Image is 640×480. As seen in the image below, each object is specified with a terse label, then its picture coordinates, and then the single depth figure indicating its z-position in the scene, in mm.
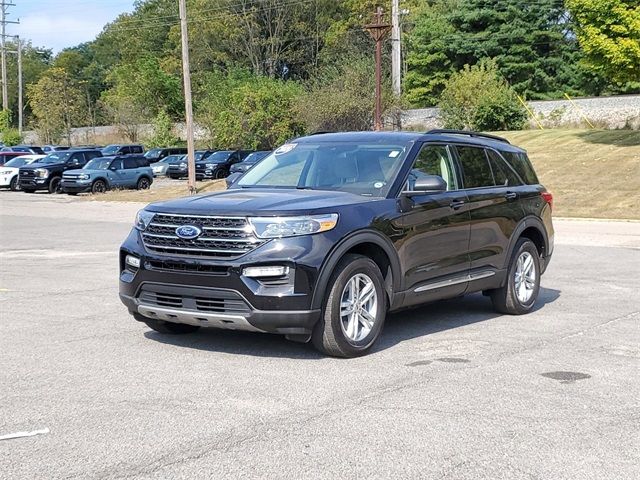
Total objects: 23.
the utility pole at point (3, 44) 81812
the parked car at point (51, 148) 56206
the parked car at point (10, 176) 42844
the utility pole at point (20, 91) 77875
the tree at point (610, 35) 31953
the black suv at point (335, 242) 6859
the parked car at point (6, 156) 48191
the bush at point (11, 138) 76125
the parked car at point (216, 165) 47281
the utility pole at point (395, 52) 46688
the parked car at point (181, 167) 50188
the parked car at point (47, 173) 40719
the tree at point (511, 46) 65375
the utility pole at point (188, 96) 36156
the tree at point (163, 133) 66438
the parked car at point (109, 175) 38750
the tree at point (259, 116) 52719
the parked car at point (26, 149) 53169
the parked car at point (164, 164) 51688
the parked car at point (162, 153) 55719
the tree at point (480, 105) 49469
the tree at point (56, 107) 75250
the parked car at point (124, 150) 53381
